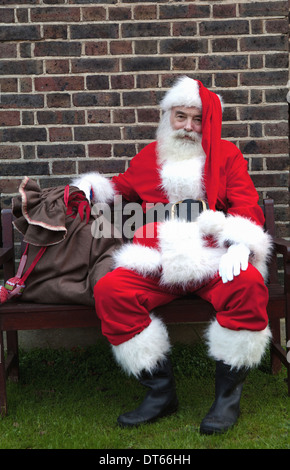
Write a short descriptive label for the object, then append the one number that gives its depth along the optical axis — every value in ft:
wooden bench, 8.29
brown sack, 8.51
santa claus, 7.59
